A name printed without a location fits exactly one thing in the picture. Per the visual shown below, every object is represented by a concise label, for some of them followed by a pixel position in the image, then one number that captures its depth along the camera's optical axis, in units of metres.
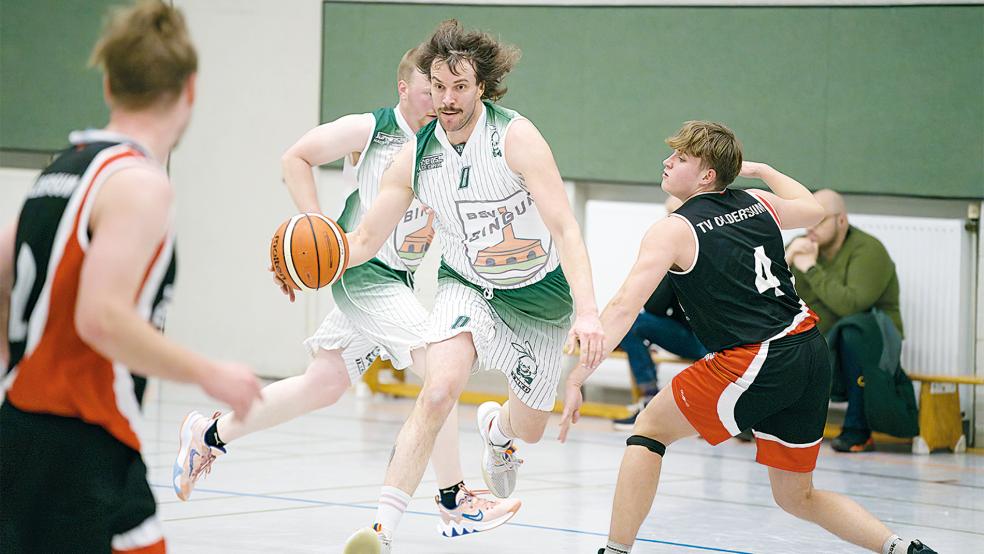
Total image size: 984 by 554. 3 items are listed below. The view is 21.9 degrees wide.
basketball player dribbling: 8.43
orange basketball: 8.94
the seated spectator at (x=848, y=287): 15.99
